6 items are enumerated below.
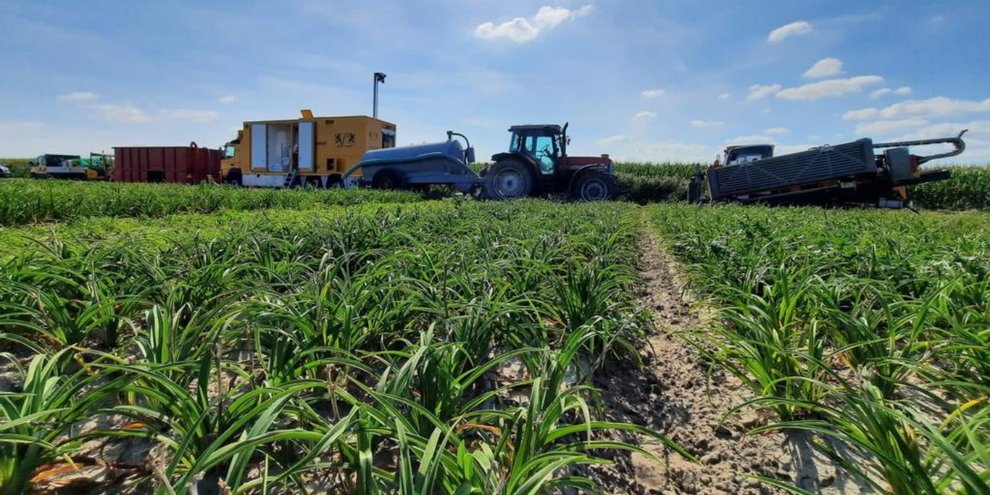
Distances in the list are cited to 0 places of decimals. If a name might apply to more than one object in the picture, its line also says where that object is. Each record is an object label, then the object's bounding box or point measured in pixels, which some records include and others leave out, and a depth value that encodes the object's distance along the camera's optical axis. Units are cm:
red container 2336
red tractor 1738
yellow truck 2061
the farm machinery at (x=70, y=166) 3212
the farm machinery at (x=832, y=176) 1309
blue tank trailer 1828
